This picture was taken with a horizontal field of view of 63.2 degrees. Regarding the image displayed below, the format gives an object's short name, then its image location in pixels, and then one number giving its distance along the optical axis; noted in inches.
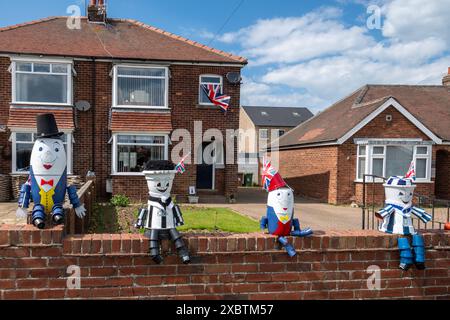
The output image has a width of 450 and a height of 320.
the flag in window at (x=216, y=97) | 571.5
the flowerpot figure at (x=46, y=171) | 136.2
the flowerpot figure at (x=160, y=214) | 115.6
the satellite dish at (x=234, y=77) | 580.2
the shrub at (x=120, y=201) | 497.1
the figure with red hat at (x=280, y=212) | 124.8
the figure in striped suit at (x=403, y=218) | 130.0
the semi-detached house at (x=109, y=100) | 541.3
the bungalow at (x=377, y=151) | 603.2
